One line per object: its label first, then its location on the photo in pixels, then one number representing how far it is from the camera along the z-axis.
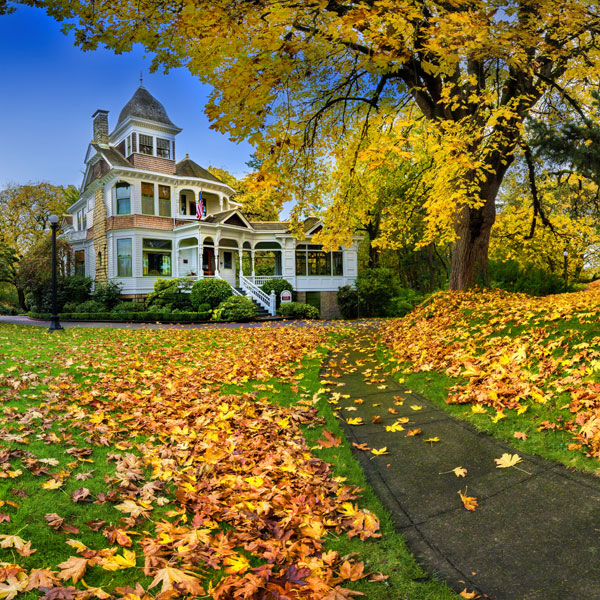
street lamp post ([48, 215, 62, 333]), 13.65
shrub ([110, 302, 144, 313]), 22.08
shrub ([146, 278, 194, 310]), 21.25
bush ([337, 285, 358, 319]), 23.42
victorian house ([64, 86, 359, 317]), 24.16
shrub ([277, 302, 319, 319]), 21.48
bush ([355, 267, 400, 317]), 22.86
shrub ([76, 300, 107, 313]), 22.78
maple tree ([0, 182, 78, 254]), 38.06
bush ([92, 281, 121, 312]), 23.28
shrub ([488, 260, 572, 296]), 18.52
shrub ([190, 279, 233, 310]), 20.55
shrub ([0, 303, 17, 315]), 23.25
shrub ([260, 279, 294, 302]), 23.42
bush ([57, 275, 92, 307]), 25.13
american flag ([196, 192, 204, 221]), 25.36
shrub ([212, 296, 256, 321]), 19.02
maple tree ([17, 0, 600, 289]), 4.28
